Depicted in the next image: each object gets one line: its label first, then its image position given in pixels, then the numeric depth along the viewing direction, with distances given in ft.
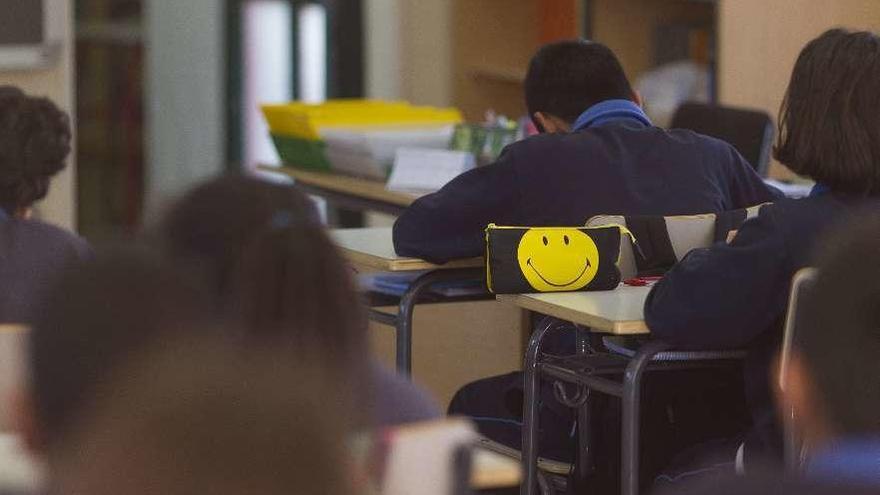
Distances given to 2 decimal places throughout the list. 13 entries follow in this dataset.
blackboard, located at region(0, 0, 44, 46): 35.78
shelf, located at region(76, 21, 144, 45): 46.44
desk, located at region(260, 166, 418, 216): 29.17
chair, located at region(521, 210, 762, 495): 18.03
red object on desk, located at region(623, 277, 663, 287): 20.25
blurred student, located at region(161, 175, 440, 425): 8.07
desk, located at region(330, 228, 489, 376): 22.24
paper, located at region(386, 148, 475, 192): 29.25
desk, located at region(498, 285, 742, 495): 17.79
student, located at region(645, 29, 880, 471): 16.70
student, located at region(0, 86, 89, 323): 17.66
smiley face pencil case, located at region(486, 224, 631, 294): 19.35
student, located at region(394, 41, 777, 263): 21.44
